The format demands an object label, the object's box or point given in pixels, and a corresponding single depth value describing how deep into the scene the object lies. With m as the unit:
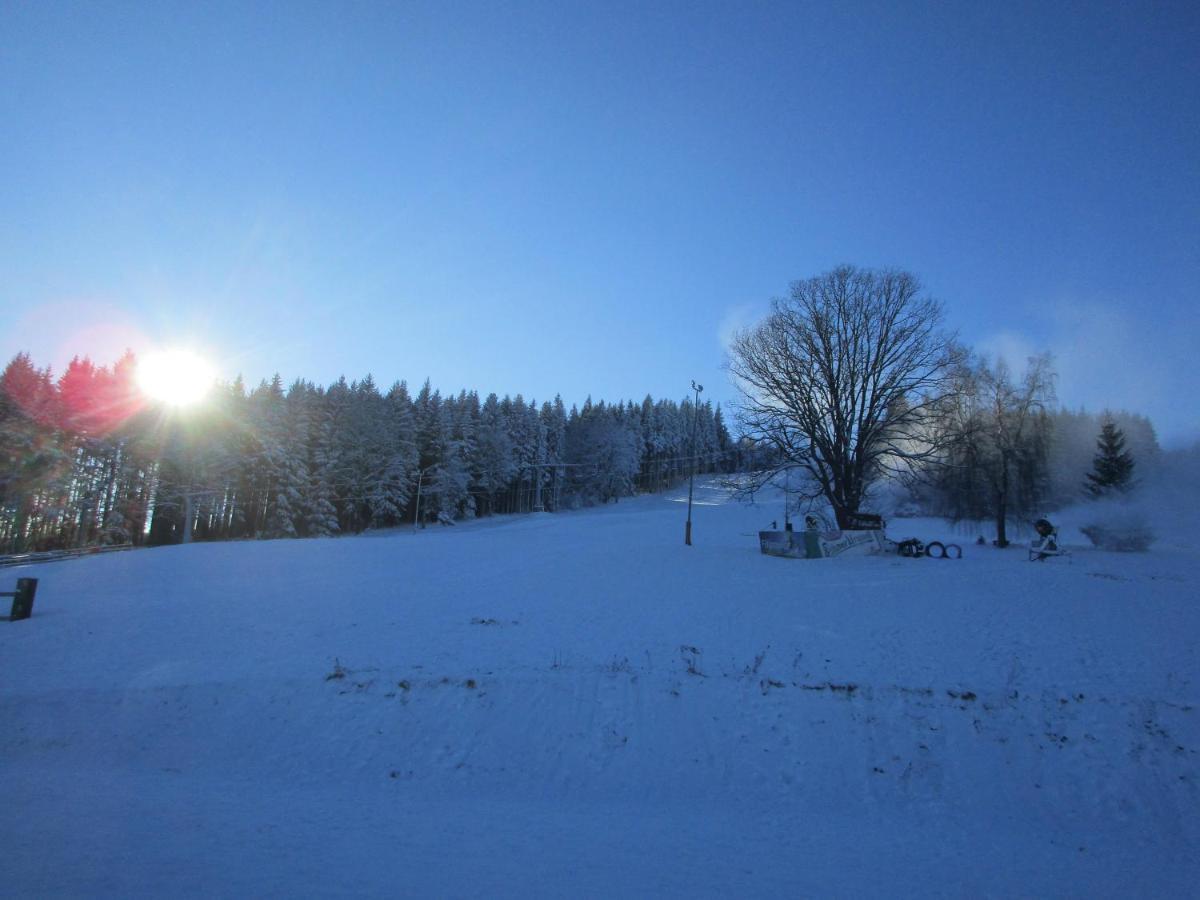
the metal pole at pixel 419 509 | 58.73
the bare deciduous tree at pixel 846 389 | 27.88
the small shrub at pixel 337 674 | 10.62
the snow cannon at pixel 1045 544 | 26.53
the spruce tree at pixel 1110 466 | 40.62
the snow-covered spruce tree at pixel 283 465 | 48.66
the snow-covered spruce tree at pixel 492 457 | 69.31
